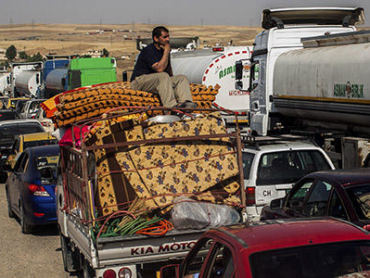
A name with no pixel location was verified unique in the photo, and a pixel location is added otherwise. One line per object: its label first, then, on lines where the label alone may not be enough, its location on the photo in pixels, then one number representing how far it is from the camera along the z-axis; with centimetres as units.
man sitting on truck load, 948
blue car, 1302
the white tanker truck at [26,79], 5241
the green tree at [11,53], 10900
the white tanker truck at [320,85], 1295
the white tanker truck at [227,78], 2270
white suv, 1065
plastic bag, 743
